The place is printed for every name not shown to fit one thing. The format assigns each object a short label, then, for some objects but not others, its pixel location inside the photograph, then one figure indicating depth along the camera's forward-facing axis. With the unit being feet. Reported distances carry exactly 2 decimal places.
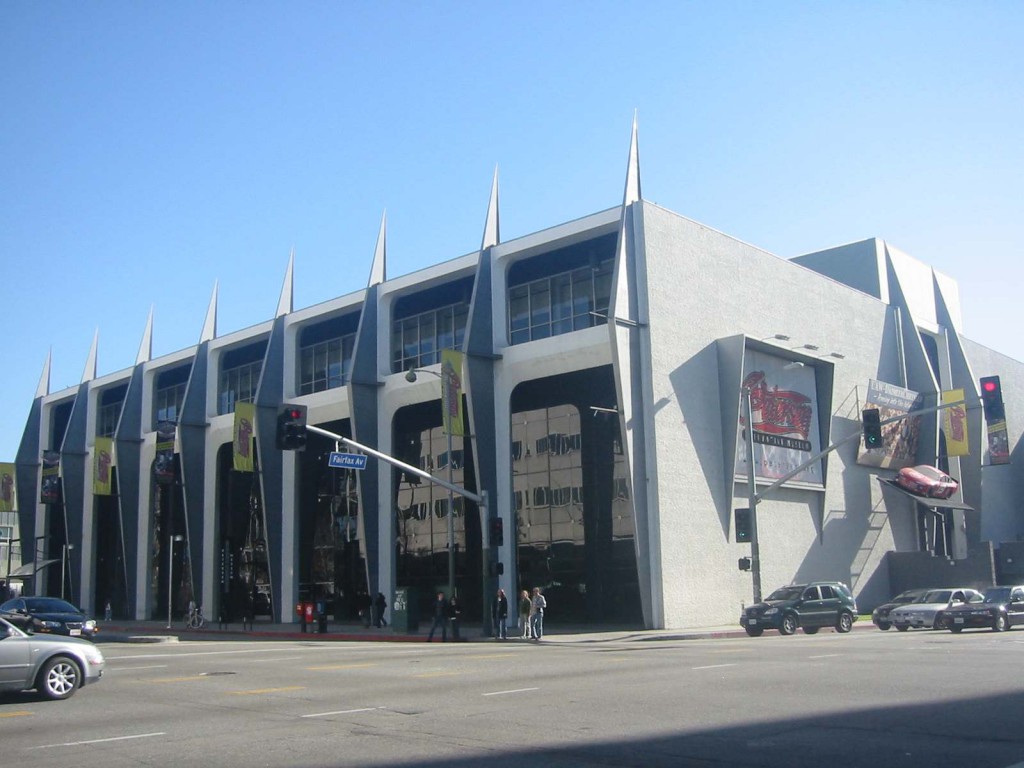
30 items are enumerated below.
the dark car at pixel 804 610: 109.52
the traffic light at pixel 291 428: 83.15
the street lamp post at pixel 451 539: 115.75
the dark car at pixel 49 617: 103.30
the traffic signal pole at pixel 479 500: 102.78
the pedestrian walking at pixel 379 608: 146.72
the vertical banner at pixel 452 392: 132.05
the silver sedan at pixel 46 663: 47.96
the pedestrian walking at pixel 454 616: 117.06
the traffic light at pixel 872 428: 99.14
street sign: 100.99
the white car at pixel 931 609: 114.42
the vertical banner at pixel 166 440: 188.97
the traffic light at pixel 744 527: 119.44
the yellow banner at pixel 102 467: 205.36
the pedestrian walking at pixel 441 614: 116.67
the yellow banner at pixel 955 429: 176.96
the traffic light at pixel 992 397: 87.35
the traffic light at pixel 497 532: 114.11
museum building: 133.59
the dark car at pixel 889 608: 121.19
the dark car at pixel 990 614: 110.01
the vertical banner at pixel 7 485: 249.14
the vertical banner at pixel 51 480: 222.48
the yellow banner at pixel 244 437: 172.04
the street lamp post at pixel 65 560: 236.14
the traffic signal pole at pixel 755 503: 118.01
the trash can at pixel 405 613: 130.93
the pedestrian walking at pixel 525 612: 112.78
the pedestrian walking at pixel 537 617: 111.45
